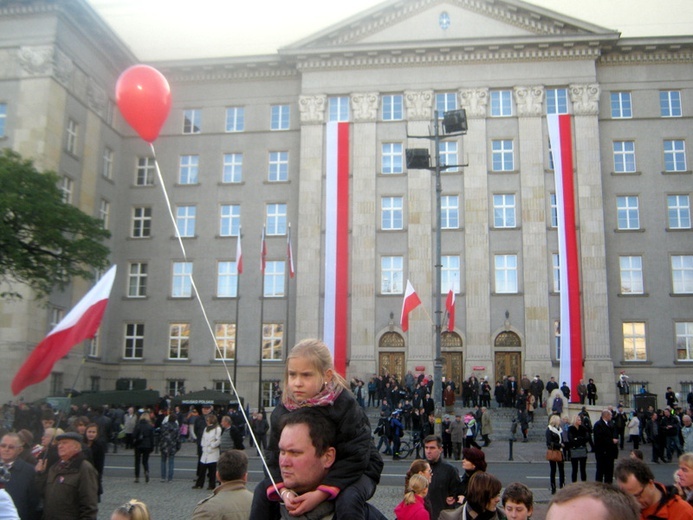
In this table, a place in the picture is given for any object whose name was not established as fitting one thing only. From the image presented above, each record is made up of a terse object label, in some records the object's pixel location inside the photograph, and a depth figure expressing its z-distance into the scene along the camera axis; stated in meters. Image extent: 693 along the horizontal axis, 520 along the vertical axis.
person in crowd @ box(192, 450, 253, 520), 6.08
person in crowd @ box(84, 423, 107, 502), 14.22
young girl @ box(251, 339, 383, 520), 3.54
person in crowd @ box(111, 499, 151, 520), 5.62
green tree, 29.81
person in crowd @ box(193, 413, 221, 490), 18.16
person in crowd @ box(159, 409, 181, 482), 20.80
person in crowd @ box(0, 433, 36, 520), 7.82
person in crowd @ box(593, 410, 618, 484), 18.27
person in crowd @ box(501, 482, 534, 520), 6.38
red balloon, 9.36
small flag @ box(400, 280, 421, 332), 28.42
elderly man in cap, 7.60
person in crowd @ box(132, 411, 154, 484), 20.56
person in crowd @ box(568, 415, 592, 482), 18.61
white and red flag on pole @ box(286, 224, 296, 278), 37.75
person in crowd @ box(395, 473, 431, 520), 7.73
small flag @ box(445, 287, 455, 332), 34.81
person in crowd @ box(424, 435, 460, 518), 9.01
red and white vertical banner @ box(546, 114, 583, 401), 40.53
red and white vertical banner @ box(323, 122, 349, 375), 43.78
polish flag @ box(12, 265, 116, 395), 8.48
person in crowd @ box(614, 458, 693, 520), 5.79
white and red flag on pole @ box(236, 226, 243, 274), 34.62
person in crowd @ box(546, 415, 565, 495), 17.95
